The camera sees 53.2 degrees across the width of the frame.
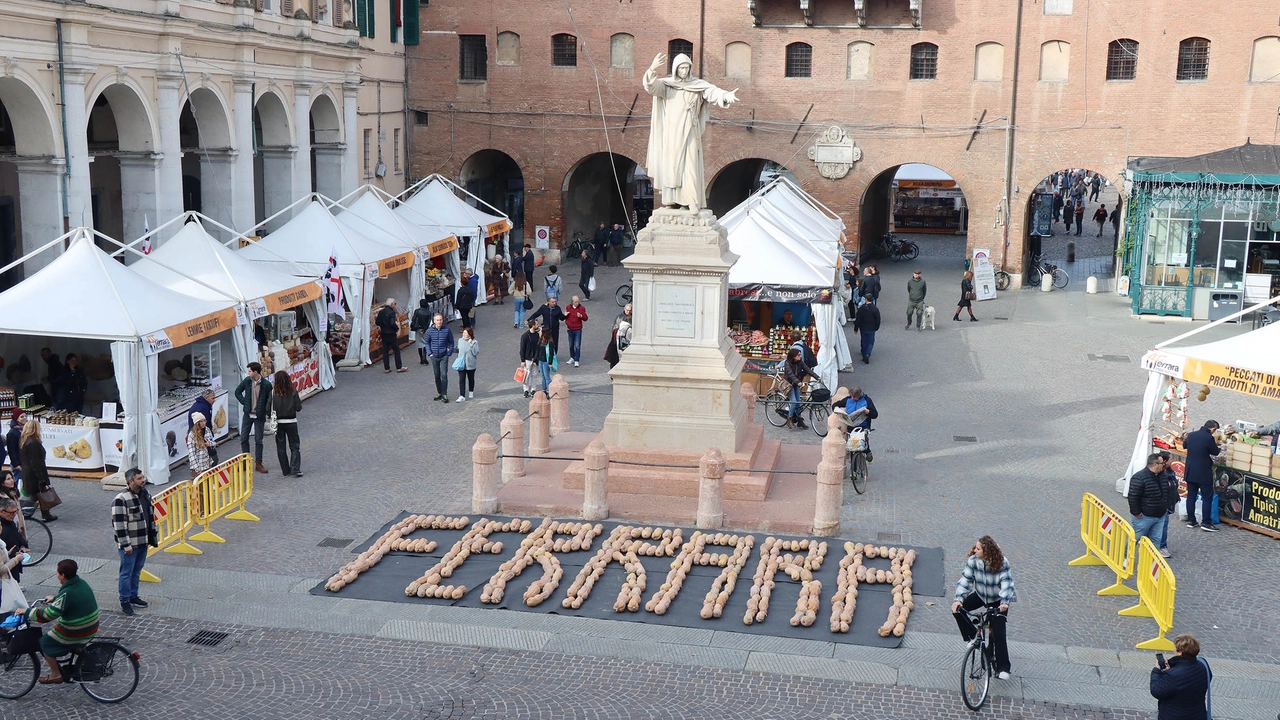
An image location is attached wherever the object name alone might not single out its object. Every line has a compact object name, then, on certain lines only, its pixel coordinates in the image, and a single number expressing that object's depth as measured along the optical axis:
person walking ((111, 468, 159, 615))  12.36
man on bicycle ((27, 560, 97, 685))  10.48
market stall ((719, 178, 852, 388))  22.64
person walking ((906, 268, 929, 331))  29.00
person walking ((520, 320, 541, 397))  22.19
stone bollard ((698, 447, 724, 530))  14.75
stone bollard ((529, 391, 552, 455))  17.53
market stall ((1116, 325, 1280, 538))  15.08
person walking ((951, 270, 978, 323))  30.70
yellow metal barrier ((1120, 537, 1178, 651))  11.76
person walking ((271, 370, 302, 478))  17.16
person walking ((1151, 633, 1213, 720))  9.15
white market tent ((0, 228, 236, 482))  17.00
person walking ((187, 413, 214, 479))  16.79
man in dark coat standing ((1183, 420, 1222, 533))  15.27
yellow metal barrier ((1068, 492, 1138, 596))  13.09
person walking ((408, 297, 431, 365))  25.45
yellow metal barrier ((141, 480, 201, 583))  14.01
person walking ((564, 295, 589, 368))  24.36
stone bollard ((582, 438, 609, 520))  15.03
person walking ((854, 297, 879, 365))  25.20
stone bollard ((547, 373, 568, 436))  18.66
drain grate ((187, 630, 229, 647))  11.93
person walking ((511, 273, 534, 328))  29.03
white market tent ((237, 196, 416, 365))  24.55
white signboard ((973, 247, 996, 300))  34.50
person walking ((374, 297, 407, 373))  24.12
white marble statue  16.11
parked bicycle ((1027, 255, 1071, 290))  37.47
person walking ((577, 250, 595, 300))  32.91
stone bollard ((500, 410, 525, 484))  16.72
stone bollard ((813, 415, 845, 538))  14.71
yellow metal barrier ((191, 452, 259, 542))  14.48
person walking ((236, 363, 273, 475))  17.45
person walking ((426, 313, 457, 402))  21.91
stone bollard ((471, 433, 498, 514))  15.36
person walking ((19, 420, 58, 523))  15.05
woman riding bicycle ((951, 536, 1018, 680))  10.80
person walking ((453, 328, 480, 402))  21.62
